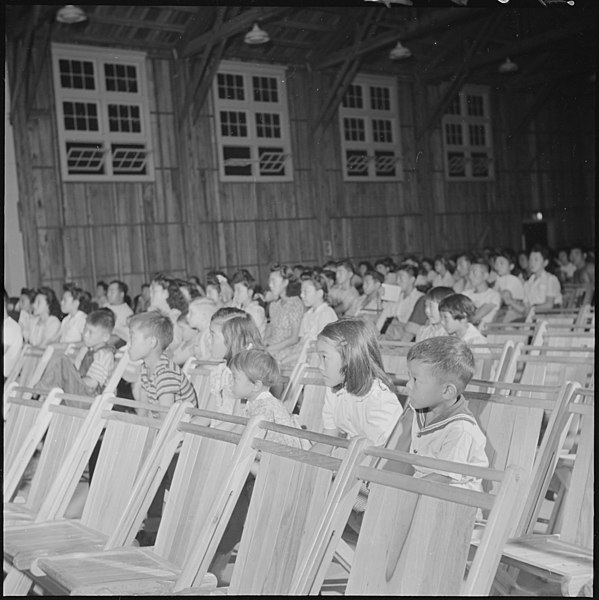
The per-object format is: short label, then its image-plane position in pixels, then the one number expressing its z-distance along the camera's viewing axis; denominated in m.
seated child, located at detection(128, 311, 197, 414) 4.18
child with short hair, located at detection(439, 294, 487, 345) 5.16
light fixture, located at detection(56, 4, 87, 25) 12.31
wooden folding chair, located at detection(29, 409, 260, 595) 2.58
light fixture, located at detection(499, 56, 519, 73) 17.31
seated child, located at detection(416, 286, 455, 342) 5.75
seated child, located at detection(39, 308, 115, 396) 5.38
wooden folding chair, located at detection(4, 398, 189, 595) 3.00
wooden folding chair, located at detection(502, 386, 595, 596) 2.58
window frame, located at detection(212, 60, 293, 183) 16.41
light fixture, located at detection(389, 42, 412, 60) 15.75
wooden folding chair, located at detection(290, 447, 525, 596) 1.91
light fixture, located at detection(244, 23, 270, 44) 13.64
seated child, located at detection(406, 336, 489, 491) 2.67
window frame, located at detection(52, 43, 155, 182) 14.54
